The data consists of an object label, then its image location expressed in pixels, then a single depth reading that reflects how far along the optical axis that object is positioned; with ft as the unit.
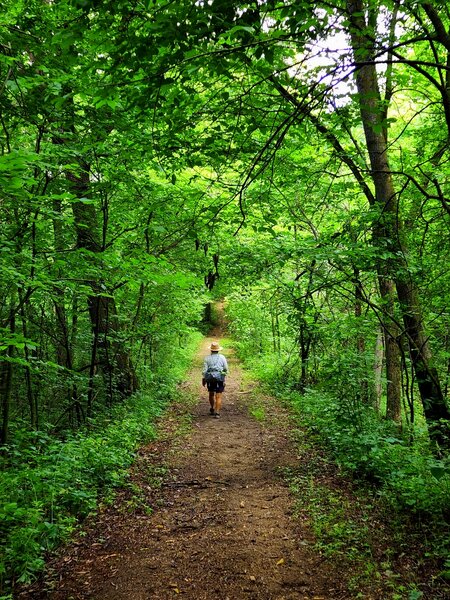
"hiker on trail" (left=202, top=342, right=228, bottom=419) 34.40
